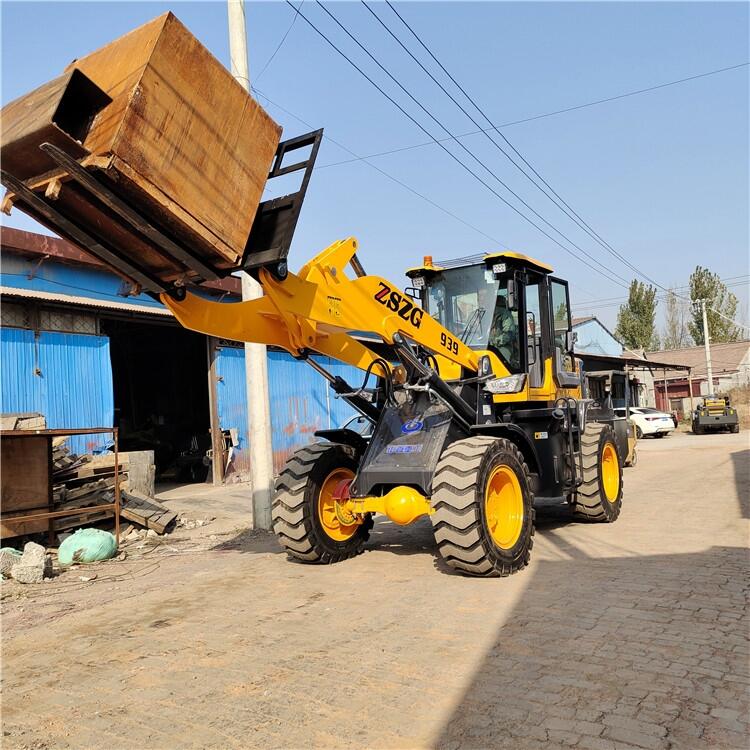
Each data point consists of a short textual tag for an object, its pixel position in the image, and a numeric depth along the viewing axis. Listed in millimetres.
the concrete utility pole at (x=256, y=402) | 9484
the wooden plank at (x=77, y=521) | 9164
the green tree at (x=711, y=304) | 58406
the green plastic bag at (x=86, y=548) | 8031
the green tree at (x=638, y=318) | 55812
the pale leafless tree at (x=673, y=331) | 68500
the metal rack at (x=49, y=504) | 8367
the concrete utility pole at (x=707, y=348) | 36912
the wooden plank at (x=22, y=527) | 8562
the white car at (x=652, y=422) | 28672
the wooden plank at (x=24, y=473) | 8656
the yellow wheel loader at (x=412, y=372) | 4859
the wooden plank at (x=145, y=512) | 9805
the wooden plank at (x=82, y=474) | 9727
